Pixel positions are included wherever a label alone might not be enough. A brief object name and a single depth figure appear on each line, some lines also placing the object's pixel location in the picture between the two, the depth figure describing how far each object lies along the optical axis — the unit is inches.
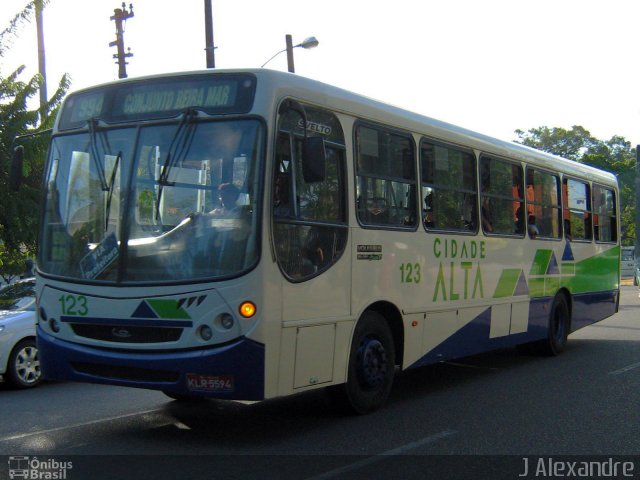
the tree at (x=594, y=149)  2701.8
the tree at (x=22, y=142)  462.3
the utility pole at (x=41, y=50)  819.4
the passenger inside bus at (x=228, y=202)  255.1
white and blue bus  251.9
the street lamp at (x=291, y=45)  749.9
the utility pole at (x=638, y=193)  1214.9
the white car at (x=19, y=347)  389.7
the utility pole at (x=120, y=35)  857.5
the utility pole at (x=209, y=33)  675.4
